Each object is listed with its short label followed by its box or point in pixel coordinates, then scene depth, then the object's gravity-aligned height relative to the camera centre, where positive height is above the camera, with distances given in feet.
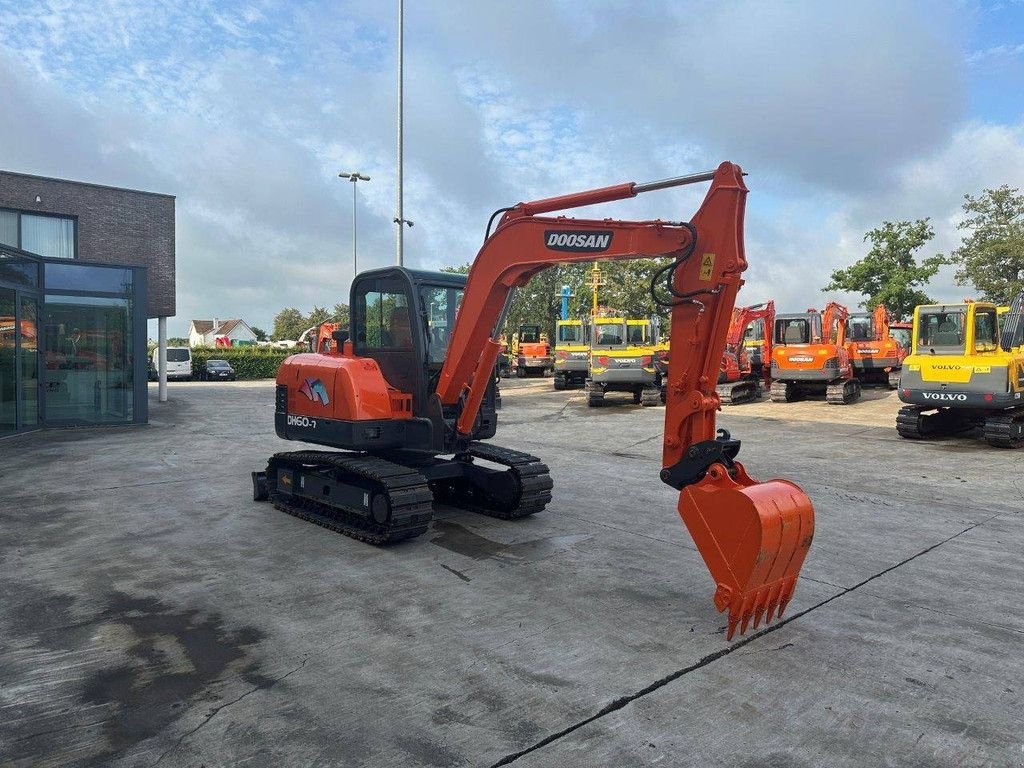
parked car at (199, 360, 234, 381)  129.90 -3.65
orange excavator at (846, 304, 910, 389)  82.84 +1.61
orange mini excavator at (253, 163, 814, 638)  14.80 -1.58
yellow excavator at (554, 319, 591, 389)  92.07 +0.13
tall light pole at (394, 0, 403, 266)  63.93 +12.52
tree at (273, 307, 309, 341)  271.02 +10.85
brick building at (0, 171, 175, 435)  46.52 +1.34
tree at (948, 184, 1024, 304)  129.18 +19.77
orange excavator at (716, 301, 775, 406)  72.43 -1.05
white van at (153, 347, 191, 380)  123.34 -2.01
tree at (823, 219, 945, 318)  130.72 +16.00
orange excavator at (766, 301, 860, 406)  68.18 -0.06
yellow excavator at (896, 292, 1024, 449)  41.34 -0.66
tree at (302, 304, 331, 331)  255.50 +13.29
